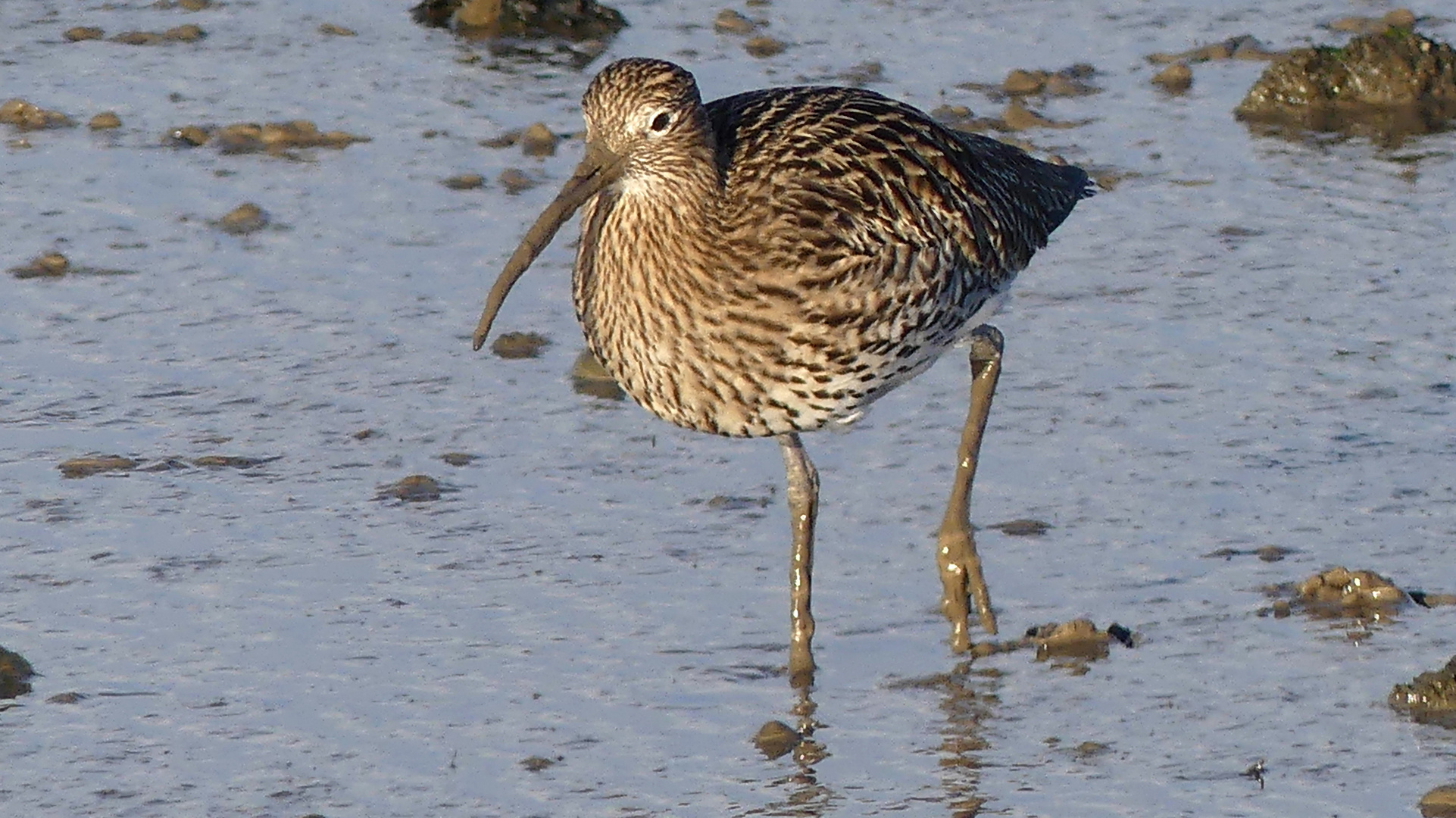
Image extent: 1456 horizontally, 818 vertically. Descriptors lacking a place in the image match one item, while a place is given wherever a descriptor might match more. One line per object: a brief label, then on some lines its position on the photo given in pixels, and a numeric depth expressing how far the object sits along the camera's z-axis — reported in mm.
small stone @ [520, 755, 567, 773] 6402
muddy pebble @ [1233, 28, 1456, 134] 11836
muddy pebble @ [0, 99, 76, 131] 11734
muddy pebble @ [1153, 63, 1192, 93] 12281
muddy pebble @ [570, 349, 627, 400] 9023
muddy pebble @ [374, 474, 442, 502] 8156
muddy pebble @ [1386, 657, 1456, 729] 6480
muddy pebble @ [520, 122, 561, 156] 11531
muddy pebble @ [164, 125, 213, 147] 11602
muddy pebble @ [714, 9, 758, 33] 13258
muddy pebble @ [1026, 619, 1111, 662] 7020
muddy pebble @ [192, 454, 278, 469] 8388
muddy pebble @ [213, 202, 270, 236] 10539
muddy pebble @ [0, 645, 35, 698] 6742
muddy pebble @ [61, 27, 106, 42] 13133
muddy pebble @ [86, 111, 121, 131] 11695
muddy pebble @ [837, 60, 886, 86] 12398
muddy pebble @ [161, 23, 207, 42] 13180
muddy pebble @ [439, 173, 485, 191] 11070
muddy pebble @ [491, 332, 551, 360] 9359
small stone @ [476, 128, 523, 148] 11648
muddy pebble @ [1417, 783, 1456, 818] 5969
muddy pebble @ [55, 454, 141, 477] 8258
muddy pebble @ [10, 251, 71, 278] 9992
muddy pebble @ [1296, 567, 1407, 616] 7148
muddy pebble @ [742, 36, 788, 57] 12852
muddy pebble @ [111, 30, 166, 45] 13133
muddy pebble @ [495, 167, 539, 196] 11039
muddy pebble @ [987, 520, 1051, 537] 7863
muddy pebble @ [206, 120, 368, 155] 11555
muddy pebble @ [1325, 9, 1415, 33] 13188
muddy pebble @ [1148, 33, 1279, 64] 12758
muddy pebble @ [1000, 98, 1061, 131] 11703
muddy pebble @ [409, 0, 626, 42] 13328
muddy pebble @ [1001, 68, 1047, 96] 12219
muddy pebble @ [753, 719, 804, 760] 6531
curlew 6945
